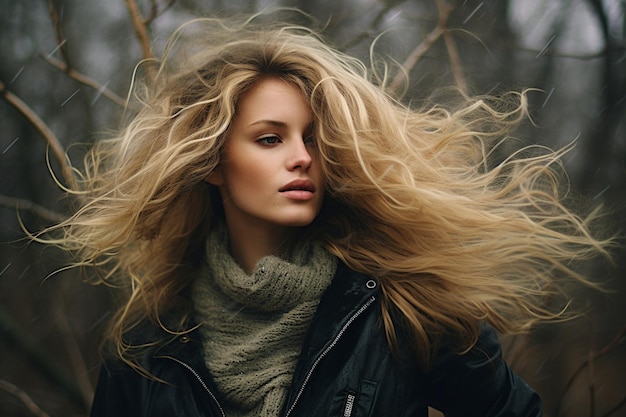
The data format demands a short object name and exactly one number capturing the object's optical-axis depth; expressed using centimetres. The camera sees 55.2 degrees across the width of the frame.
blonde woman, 179
